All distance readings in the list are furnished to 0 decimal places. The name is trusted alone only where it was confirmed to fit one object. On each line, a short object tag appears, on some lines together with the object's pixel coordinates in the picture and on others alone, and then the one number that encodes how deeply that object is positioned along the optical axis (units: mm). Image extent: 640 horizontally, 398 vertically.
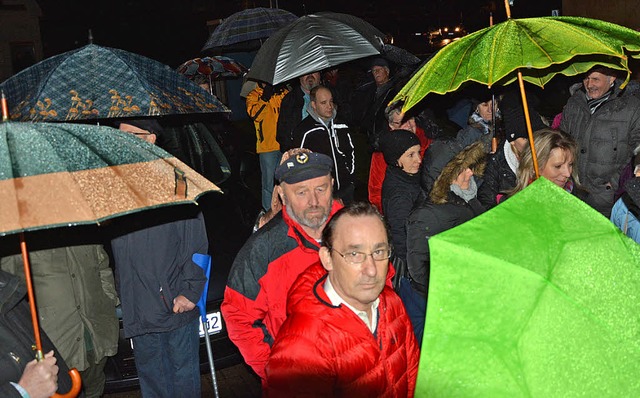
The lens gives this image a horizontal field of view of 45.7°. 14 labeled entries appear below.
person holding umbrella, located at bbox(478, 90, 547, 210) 6027
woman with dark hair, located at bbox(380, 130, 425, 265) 5996
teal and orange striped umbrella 2783
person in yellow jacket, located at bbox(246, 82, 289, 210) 10742
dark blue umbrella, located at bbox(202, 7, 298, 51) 11000
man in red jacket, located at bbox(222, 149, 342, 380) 4344
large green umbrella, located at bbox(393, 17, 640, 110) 3490
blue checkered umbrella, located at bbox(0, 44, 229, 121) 4641
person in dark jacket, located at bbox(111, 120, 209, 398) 5082
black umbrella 7938
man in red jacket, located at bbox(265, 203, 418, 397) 3000
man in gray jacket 6852
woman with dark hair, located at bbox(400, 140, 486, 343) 5138
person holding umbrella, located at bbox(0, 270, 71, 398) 3504
